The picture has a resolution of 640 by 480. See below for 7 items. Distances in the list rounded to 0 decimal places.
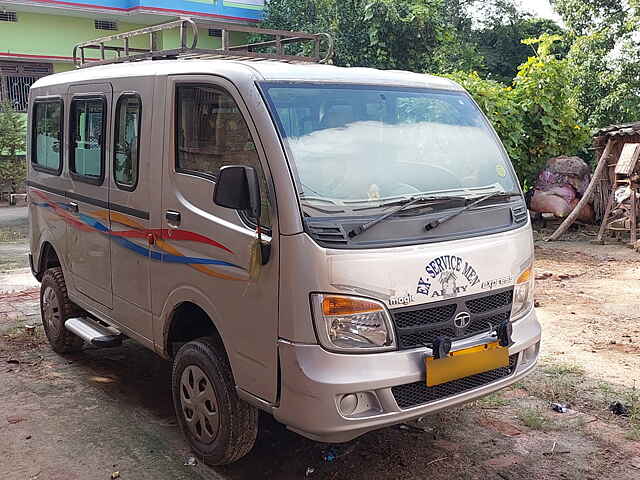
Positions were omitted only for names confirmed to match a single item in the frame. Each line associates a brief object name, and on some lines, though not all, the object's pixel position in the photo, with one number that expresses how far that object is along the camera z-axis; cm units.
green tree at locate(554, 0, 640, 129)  1523
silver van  306
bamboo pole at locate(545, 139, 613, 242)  1109
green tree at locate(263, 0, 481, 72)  1858
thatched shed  1100
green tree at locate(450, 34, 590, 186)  1166
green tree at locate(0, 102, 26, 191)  1703
